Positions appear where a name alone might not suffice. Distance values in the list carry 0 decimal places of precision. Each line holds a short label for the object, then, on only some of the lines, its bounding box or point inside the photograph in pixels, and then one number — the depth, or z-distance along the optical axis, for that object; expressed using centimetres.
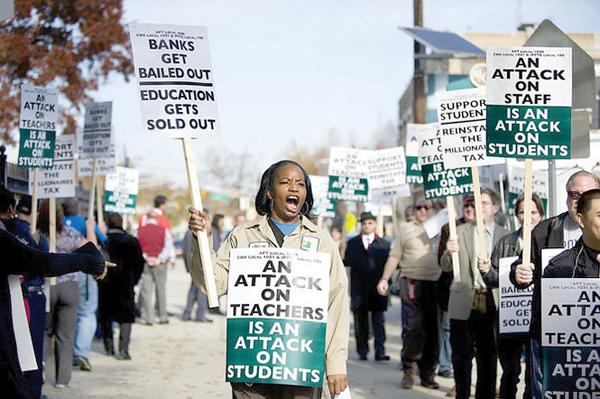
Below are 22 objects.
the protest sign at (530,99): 886
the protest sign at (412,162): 1808
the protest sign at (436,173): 1262
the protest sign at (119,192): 2062
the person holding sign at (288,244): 664
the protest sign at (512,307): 977
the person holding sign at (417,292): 1336
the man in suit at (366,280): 1628
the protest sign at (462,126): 1125
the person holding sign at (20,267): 624
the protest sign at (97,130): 1568
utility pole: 2497
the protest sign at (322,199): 2178
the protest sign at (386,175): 1927
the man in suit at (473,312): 1058
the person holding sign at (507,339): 990
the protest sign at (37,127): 1367
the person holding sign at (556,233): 826
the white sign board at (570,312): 720
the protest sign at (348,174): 1967
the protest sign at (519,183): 1614
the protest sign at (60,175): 1416
